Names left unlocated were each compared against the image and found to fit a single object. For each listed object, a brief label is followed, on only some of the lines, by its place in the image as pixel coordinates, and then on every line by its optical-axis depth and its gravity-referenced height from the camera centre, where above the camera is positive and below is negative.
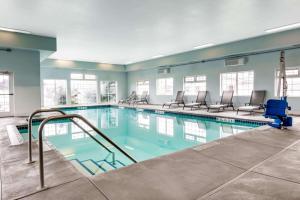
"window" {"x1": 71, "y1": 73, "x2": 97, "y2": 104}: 12.37 +0.40
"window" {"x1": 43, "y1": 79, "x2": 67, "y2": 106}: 11.37 +0.17
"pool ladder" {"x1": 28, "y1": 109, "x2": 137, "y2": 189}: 1.67 -0.35
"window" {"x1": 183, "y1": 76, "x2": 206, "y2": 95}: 9.78 +0.56
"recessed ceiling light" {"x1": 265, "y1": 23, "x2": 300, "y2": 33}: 5.60 +2.09
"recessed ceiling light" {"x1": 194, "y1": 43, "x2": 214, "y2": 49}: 7.87 +2.13
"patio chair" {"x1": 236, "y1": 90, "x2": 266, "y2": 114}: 7.23 -0.18
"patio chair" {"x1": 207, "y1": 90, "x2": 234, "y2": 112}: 8.20 -0.20
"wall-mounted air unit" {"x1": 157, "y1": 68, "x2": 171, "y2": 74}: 11.28 +1.48
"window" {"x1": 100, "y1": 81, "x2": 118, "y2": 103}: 13.60 +0.28
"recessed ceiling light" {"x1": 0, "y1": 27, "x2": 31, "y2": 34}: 5.75 +2.06
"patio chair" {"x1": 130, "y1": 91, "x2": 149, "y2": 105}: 12.73 -0.23
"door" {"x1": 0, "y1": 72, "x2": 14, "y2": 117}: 6.76 +0.01
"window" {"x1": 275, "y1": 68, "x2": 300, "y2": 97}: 6.71 +0.46
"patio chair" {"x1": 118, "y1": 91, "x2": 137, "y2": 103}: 13.30 -0.24
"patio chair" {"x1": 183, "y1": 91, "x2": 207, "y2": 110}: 9.23 -0.22
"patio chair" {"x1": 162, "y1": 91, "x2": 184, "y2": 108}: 10.17 -0.14
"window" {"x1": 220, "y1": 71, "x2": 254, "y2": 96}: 8.04 +0.56
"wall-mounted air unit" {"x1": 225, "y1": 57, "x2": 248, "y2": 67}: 7.96 +1.43
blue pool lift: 4.11 -0.34
